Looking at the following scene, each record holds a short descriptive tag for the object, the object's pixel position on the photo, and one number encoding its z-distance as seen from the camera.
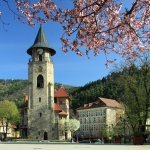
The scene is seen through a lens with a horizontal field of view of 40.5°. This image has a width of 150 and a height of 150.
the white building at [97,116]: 62.11
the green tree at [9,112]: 53.34
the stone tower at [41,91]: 41.53
